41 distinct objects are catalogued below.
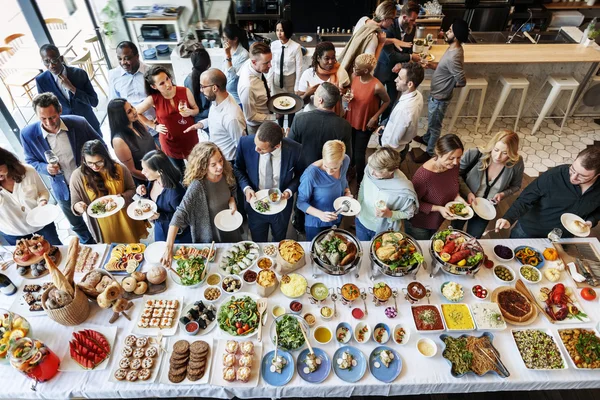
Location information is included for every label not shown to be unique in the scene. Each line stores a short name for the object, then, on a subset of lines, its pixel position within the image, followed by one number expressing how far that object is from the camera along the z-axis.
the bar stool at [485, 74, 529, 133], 5.66
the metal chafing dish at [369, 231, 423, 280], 2.71
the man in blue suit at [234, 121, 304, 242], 3.07
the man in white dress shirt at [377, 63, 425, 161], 3.78
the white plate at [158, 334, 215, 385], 2.29
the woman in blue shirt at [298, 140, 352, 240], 2.96
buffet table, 2.29
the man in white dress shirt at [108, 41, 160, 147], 4.14
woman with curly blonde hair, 2.86
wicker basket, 2.37
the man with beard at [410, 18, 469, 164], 4.49
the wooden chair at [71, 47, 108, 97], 5.75
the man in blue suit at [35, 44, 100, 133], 3.90
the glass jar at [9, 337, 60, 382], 2.15
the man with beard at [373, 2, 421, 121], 5.14
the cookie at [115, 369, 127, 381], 2.29
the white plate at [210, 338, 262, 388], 2.30
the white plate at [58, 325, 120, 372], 2.34
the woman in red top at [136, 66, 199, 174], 3.77
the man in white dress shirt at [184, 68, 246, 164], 3.46
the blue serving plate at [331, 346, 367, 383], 2.33
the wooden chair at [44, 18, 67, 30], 6.28
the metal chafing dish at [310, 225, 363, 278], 2.72
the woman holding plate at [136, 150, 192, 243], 2.93
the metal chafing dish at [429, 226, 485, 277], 2.74
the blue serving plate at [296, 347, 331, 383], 2.33
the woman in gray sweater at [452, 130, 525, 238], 3.10
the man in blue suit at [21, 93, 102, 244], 3.21
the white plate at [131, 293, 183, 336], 2.50
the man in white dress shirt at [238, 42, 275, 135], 3.96
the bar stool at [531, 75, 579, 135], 5.65
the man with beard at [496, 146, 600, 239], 2.85
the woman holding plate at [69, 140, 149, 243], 2.99
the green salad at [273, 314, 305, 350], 2.43
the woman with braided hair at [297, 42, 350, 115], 4.20
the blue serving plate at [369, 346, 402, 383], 2.33
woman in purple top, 2.96
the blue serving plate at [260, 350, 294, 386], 2.32
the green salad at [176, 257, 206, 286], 2.73
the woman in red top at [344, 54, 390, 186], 3.99
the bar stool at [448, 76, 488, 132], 5.67
